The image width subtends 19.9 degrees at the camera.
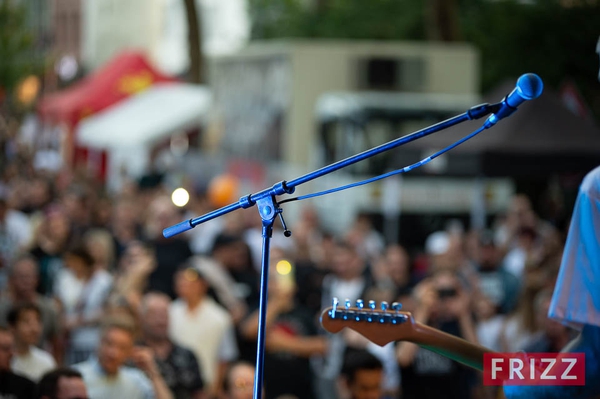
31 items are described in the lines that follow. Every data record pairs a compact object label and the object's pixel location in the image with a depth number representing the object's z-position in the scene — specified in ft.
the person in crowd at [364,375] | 30.43
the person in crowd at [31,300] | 38.70
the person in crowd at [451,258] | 47.41
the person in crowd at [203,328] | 39.21
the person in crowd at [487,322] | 42.95
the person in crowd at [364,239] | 62.57
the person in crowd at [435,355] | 38.04
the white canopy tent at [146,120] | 119.21
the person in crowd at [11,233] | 52.06
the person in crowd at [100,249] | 46.30
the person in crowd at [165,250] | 45.03
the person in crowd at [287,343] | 37.37
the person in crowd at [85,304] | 41.85
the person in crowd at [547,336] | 33.89
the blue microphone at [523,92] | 12.81
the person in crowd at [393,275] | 45.62
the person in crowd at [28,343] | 30.63
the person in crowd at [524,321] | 40.42
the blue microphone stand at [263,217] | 14.07
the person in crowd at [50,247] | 48.74
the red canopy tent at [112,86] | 137.45
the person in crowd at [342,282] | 43.02
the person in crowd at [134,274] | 41.19
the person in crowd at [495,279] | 49.39
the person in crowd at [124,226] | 56.09
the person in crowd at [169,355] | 33.50
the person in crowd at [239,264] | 46.94
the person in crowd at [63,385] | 23.85
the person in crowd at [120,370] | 28.30
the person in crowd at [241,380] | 30.13
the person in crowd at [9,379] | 27.55
